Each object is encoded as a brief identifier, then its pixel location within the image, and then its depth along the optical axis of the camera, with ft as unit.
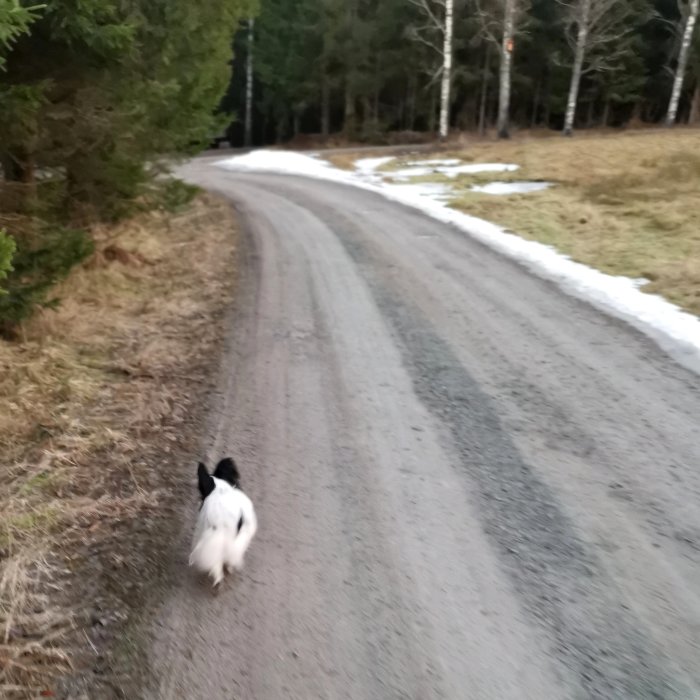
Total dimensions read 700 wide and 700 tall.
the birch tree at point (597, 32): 94.73
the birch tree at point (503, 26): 88.17
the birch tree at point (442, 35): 87.30
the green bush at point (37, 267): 17.29
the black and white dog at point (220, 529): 10.62
